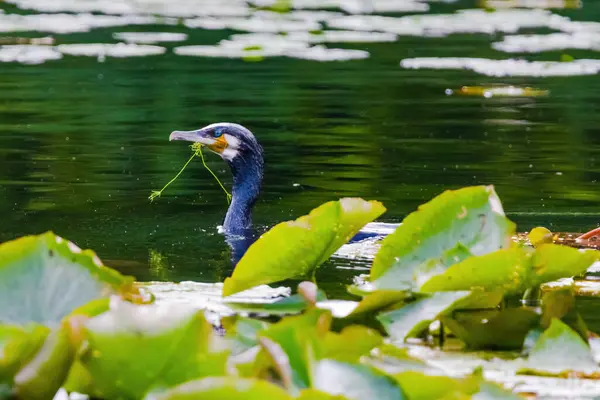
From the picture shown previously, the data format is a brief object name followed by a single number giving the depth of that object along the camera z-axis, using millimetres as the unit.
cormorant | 15289
